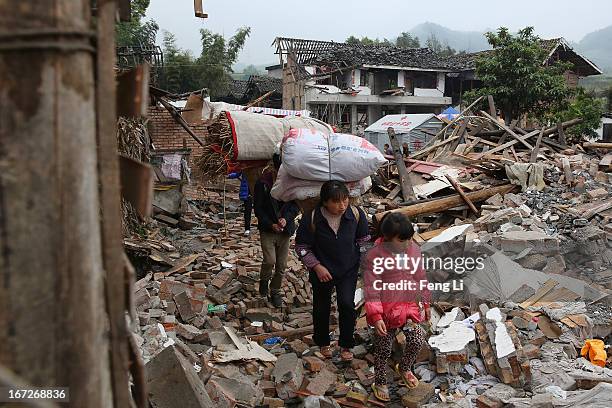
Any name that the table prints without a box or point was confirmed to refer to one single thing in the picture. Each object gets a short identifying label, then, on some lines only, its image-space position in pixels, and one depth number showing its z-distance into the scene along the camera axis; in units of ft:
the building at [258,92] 100.01
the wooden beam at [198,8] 9.25
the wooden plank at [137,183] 4.45
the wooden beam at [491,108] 48.79
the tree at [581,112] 64.85
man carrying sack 17.26
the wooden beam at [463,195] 28.91
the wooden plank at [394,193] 33.91
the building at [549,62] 92.01
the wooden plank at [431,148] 41.78
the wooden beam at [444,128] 46.33
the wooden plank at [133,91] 4.47
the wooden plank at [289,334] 16.30
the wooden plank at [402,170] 33.14
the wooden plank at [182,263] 22.46
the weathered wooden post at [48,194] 3.60
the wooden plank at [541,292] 16.17
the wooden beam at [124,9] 5.27
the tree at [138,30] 77.46
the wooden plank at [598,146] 42.32
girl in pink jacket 12.23
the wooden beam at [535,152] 37.32
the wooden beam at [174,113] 33.15
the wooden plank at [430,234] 24.11
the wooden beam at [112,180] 4.07
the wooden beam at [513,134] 40.98
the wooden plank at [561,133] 42.69
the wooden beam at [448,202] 27.73
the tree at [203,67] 98.94
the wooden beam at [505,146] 38.94
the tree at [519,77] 66.39
